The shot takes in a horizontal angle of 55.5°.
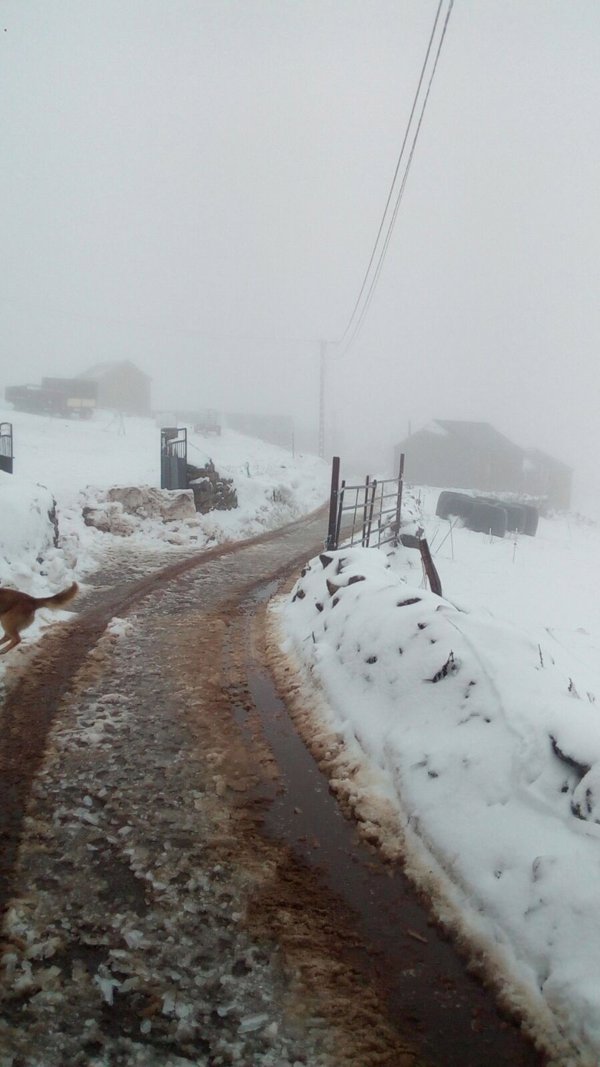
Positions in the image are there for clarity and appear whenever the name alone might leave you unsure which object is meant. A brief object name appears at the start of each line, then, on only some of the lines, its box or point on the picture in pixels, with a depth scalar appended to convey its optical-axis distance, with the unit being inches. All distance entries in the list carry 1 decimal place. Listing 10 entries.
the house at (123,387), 2432.3
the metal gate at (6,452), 554.9
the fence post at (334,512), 440.8
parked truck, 1788.9
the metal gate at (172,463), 673.0
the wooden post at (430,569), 365.1
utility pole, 2030.0
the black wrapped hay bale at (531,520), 1128.4
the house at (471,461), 2133.4
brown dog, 237.5
